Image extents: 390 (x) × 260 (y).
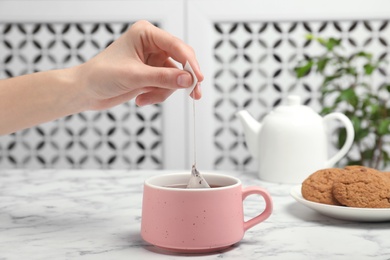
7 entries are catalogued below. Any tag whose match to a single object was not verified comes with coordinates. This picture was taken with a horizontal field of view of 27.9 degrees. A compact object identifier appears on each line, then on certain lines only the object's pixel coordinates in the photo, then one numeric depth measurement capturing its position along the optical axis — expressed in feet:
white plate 2.72
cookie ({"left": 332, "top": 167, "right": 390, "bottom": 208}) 2.77
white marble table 2.49
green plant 4.51
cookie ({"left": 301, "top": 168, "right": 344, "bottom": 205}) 2.88
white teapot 3.70
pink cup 2.42
